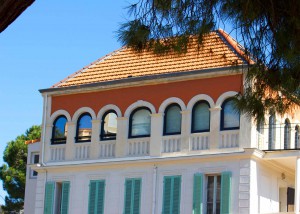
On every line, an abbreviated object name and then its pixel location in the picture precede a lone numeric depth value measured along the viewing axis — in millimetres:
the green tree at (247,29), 13367
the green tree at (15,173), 61469
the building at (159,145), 33281
